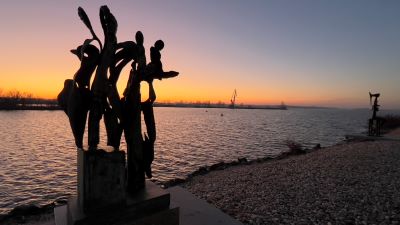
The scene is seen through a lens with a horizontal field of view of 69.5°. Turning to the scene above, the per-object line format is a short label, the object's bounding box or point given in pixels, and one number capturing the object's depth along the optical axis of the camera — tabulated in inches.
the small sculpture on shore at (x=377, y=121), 845.2
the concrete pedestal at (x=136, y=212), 134.4
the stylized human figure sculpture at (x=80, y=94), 137.2
